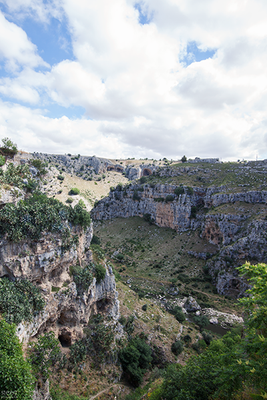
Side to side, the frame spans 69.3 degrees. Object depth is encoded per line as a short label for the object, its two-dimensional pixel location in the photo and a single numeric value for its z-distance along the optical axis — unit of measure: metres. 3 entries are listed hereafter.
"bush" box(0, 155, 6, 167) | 26.77
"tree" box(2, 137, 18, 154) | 34.91
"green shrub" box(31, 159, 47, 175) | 48.72
